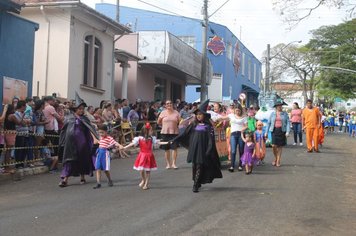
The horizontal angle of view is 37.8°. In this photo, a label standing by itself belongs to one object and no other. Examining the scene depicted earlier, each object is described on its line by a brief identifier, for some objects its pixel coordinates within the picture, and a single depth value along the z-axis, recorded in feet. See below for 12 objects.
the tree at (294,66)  228.22
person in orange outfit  60.95
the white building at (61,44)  63.10
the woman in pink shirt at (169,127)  45.55
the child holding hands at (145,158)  34.68
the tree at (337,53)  190.39
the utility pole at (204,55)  90.63
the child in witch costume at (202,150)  33.86
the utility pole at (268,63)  146.49
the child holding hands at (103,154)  35.55
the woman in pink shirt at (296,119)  71.00
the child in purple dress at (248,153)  42.06
